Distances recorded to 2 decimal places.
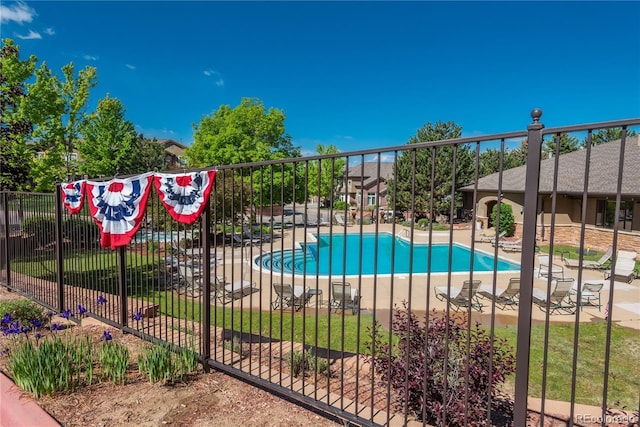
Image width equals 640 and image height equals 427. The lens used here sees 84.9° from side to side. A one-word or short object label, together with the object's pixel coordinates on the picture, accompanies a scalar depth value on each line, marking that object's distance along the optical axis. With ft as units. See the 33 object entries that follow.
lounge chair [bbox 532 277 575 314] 26.12
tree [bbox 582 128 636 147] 83.84
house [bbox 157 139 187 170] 179.93
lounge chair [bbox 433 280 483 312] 27.37
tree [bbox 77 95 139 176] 67.21
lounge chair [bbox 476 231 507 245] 59.67
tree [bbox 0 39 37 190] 38.78
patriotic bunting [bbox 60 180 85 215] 16.58
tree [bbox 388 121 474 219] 81.00
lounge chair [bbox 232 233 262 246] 57.18
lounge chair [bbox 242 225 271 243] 63.36
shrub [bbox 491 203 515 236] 66.85
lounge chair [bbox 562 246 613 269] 40.26
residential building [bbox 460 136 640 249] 51.67
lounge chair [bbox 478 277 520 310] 27.17
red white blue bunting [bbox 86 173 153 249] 14.01
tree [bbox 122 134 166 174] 132.98
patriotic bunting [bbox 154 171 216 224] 11.73
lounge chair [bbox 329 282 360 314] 27.27
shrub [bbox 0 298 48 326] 15.70
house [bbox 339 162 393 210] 171.83
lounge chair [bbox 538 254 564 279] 36.06
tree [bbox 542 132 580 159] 99.80
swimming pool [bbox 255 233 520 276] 46.09
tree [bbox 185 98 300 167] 73.61
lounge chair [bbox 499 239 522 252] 51.41
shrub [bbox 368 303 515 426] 8.35
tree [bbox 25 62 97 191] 43.78
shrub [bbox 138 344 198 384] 10.87
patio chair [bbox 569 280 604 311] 26.45
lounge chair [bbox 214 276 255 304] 30.50
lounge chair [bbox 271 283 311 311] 27.99
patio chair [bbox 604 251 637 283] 34.76
